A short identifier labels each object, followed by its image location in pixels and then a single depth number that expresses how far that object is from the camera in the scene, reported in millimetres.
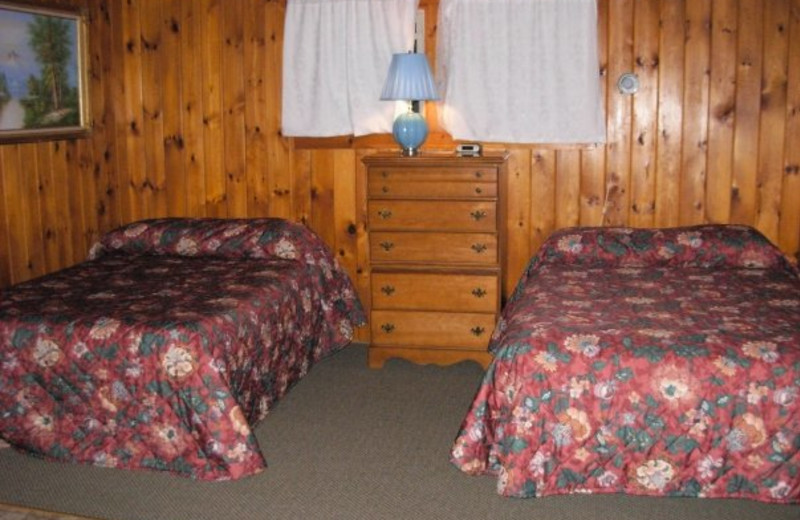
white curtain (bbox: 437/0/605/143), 4051
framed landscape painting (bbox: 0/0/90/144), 4059
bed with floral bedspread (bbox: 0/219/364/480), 2885
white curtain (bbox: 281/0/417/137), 4230
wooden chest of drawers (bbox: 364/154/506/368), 3926
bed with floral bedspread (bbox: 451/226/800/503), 2559
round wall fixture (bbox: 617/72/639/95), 4039
